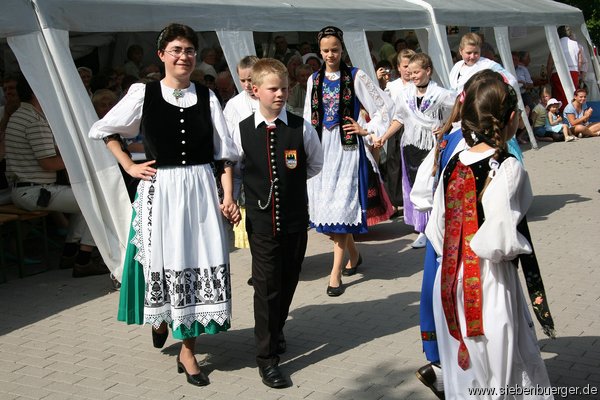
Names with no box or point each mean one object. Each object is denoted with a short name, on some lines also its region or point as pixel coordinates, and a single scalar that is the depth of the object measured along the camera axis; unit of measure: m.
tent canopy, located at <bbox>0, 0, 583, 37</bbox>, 6.42
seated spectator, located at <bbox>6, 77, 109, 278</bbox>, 7.11
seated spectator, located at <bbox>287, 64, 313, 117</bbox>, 10.34
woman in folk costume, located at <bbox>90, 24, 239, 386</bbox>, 4.46
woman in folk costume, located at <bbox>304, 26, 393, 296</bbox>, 6.33
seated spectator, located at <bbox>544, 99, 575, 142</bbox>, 14.79
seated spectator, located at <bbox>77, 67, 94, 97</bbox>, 9.07
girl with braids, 3.48
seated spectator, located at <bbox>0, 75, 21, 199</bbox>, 7.81
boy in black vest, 4.56
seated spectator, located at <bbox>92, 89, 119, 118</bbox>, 7.66
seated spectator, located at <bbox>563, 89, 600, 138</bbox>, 14.98
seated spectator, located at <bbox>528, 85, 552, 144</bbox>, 15.00
